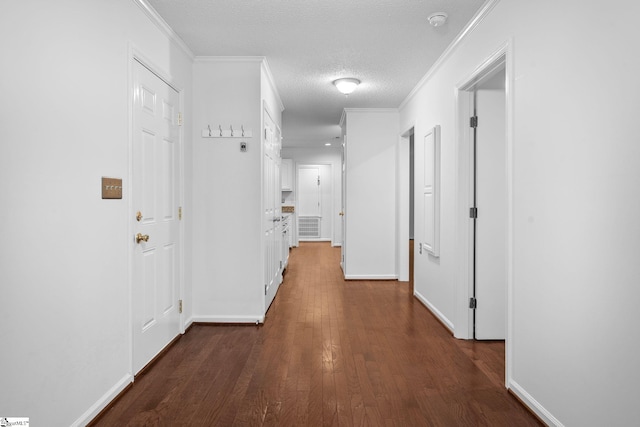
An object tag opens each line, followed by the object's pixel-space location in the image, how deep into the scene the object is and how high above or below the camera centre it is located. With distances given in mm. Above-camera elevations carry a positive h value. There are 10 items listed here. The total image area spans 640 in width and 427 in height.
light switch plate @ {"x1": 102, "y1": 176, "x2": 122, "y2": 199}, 2176 +94
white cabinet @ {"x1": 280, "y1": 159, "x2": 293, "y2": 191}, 10828 +863
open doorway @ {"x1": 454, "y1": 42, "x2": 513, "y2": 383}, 3264 -22
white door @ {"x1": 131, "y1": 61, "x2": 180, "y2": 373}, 2602 -84
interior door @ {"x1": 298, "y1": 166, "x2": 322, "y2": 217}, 11172 +521
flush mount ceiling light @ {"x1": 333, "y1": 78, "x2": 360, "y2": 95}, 4352 +1340
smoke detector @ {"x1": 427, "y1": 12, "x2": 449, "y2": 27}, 2824 +1354
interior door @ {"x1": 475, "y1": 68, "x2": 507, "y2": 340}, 3260 +62
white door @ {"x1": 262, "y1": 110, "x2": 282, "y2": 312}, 4051 -37
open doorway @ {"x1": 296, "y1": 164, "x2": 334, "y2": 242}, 11172 +407
